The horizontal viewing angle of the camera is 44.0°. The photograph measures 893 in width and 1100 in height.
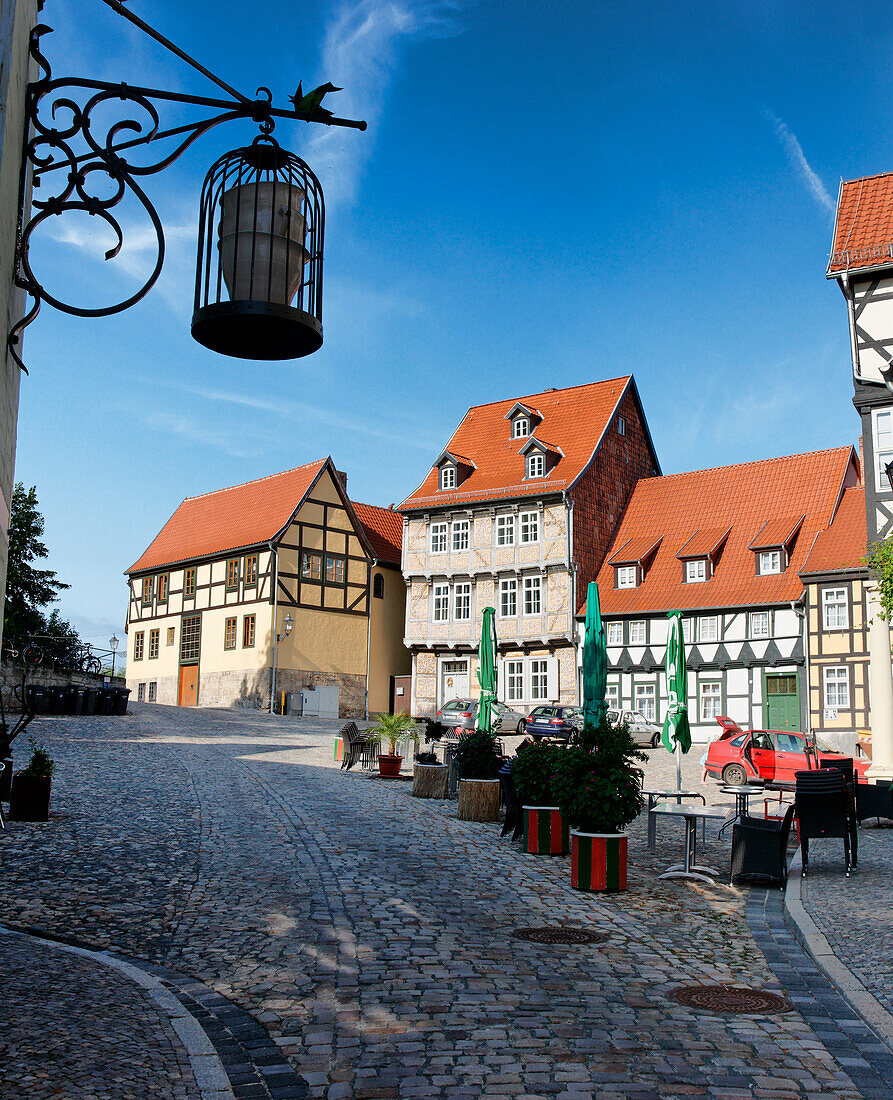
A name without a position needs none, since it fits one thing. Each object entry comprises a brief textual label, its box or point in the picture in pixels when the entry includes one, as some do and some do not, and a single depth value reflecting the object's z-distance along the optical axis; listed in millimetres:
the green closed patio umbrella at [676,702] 18922
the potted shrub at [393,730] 23578
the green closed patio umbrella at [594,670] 16641
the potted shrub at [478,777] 16234
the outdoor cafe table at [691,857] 11711
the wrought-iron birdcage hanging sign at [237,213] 4516
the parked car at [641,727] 35156
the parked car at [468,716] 37406
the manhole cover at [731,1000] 6520
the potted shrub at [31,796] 13164
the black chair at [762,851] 11266
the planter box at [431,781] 18812
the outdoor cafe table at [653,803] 13406
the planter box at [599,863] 10812
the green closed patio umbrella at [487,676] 22531
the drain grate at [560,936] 8359
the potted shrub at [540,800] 13219
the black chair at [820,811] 12477
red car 25000
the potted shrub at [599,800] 10852
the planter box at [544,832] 13203
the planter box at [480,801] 16219
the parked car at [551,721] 35531
